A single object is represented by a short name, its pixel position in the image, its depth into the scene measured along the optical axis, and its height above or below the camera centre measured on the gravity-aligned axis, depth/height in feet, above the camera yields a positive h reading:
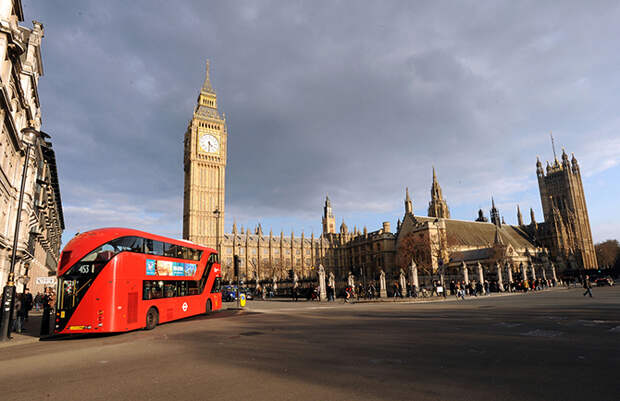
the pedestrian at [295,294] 130.21 -7.64
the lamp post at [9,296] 41.81 -1.13
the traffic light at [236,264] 83.42 +2.79
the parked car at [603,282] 162.40 -10.99
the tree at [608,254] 330.44 +3.35
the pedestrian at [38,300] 104.18 -4.22
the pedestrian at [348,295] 110.75 -7.83
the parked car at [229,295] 132.16 -7.04
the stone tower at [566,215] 258.16 +37.62
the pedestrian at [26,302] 55.98 -2.50
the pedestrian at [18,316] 50.97 -4.23
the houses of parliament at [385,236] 224.12 +25.42
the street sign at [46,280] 51.77 +0.79
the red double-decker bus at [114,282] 41.14 -0.02
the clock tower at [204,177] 274.77 +79.78
